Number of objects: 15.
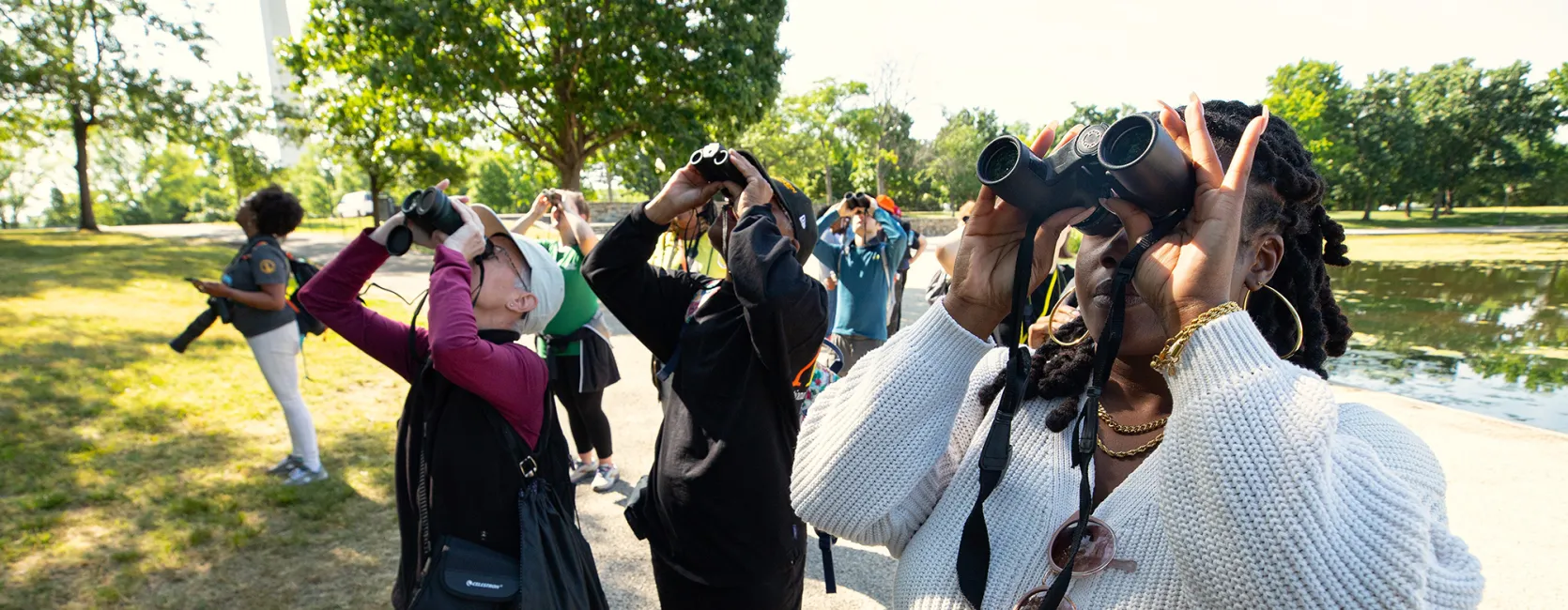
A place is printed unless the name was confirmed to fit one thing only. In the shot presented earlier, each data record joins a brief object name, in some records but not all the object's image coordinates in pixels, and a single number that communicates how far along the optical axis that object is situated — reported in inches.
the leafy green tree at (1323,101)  1556.3
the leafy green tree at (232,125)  983.4
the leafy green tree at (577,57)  484.4
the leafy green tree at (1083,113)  2509.8
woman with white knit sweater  37.3
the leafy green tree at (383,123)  583.4
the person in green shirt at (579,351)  176.9
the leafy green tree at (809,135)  1491.1
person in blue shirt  230.5
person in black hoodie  89.0
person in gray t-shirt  181.8
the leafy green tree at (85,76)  813.2
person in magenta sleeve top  92.4
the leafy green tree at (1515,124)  1642.5
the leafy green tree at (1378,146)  1736.0
